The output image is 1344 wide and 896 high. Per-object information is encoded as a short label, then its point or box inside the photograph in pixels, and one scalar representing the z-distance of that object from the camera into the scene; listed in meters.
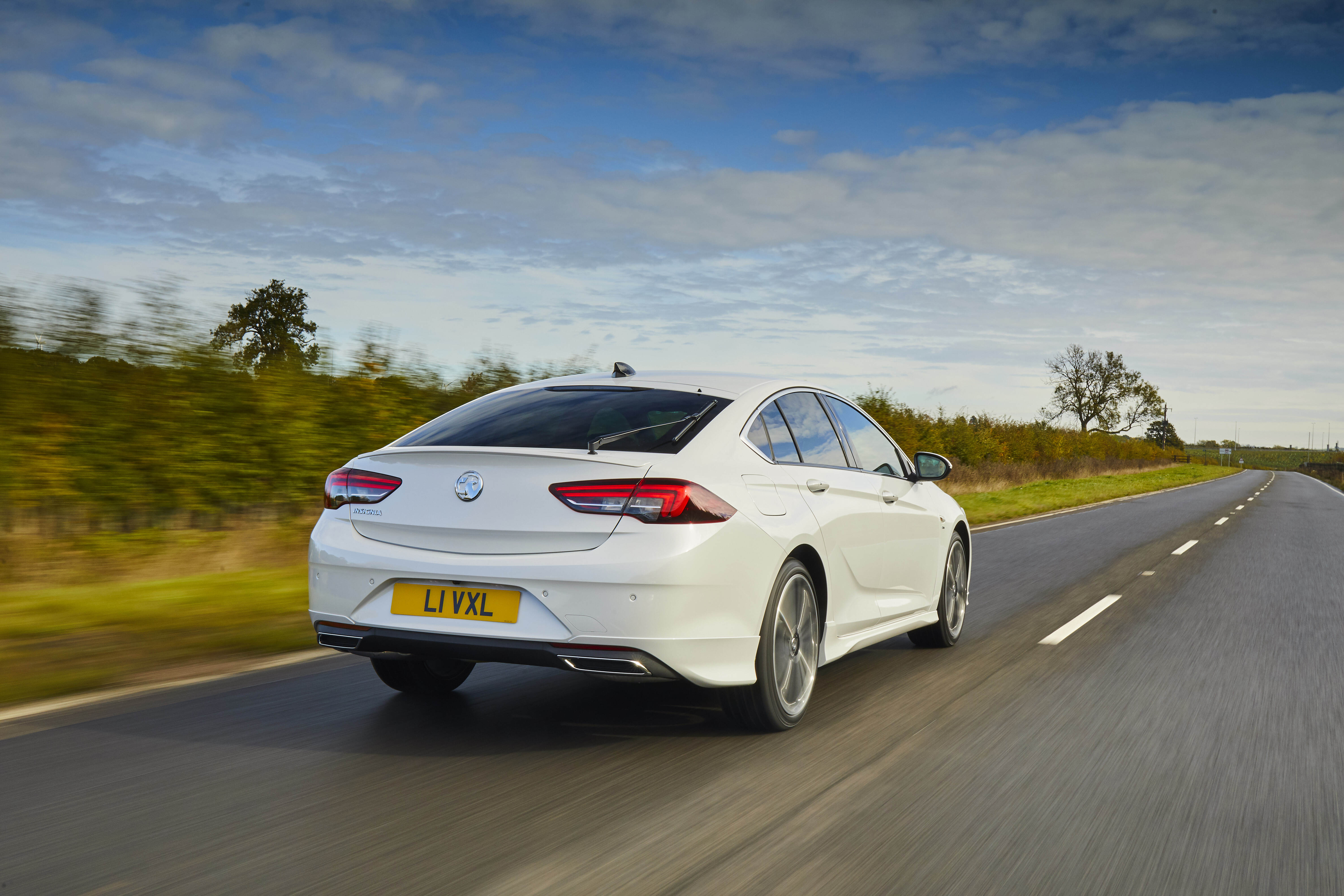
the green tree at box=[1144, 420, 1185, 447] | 132.00
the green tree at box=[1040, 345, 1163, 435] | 102.00
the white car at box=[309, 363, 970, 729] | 4.16
